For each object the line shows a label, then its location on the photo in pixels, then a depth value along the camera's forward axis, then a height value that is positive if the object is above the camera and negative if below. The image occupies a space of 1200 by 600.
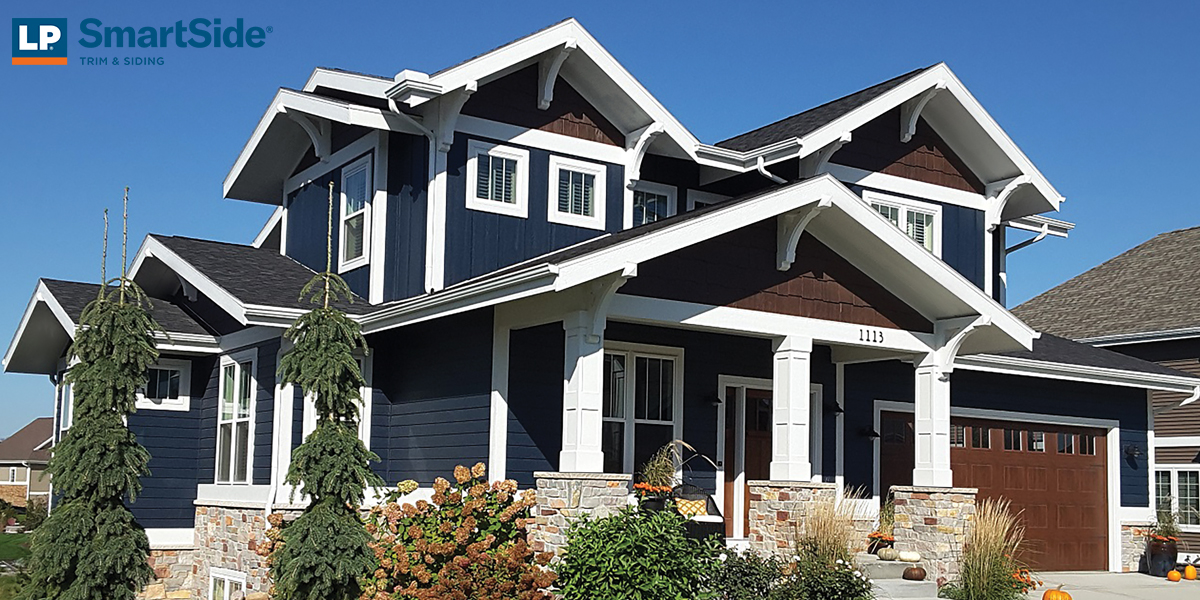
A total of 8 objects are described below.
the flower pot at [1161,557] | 18.67 -1.90
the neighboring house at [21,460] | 54.56 -2.25
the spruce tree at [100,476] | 10.78 -0.57
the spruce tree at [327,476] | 10.59 -0.52
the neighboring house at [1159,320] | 23.00 +2.14
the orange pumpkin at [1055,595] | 13.48 -1.79
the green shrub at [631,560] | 10.47 -1.18
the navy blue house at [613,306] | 12.70 +1.15
